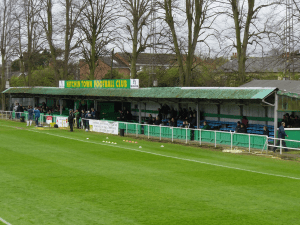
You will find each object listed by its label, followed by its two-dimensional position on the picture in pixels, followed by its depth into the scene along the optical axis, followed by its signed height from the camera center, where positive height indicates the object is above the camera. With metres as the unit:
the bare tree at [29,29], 55.28 +11.30
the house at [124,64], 90.94 +10.33
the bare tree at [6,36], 61.39 +10.93
